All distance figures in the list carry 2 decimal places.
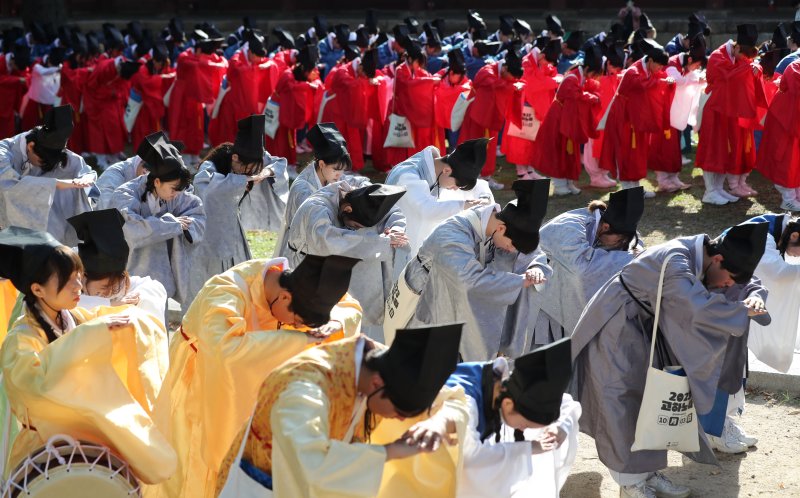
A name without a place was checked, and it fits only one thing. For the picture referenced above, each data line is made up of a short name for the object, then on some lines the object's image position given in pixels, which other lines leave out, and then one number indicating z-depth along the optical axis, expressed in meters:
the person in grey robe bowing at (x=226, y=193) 7.91
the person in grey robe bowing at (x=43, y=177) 7.94
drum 4.09
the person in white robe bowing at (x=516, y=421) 3.95
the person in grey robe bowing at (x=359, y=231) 6.45
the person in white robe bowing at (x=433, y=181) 7.55
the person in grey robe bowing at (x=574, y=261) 6.10
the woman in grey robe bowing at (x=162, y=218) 6.95
